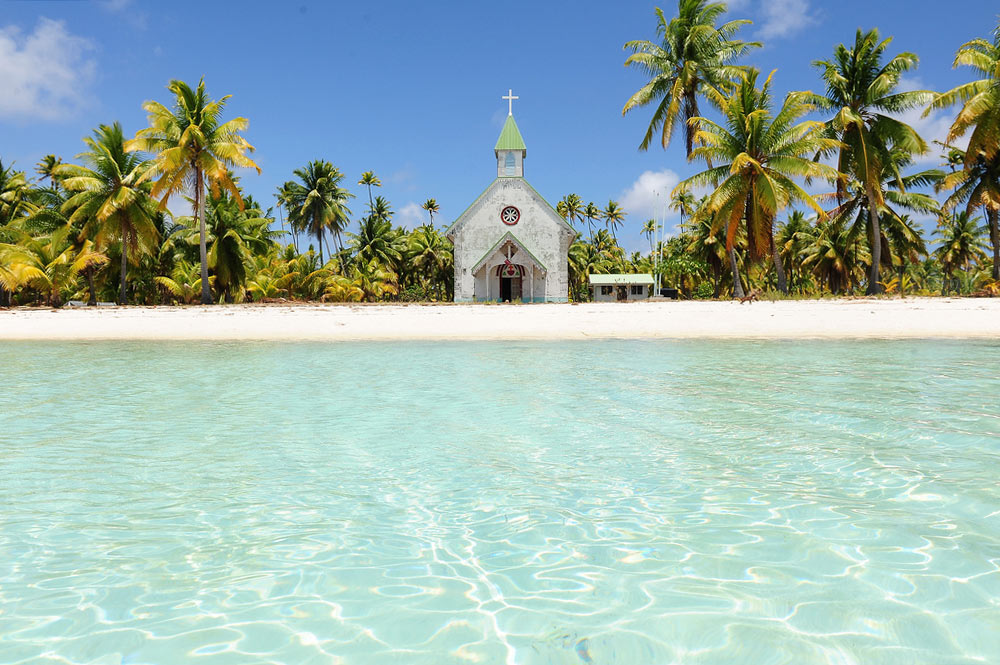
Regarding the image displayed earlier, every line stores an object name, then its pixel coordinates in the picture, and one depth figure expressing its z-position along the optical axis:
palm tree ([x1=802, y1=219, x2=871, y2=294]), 42.83
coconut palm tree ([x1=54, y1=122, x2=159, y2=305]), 28.78
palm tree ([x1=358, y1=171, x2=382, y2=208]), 72.69
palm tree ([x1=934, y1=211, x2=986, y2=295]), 53.31
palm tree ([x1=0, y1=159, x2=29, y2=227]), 36.31
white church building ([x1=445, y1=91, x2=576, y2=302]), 37.22
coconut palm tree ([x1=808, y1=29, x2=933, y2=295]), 27.84
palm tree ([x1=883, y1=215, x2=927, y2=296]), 36.72
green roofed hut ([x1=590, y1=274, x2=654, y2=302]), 47.19
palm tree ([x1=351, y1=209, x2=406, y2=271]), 53.00
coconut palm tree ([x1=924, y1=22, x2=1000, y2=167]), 24.73
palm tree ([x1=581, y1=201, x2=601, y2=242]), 88.69
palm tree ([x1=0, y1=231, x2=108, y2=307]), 25.03
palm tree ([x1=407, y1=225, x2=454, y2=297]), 54.12
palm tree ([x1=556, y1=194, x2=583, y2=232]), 88.57
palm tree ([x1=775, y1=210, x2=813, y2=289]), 51.88
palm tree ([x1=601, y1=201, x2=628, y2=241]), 89.56
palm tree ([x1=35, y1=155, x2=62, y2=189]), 46.50
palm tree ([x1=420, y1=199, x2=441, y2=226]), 81.44
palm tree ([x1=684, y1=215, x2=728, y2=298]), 48.23
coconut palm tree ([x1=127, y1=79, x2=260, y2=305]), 27.91
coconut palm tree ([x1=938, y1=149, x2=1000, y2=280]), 29.39
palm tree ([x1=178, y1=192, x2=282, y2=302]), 32.66
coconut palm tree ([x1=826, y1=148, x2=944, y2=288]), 31.37
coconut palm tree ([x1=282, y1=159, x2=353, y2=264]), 57.23
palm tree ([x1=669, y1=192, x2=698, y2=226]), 61.31
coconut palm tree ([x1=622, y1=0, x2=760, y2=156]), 31.52
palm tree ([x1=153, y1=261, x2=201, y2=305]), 30.54
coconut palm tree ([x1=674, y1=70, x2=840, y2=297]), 25.39
